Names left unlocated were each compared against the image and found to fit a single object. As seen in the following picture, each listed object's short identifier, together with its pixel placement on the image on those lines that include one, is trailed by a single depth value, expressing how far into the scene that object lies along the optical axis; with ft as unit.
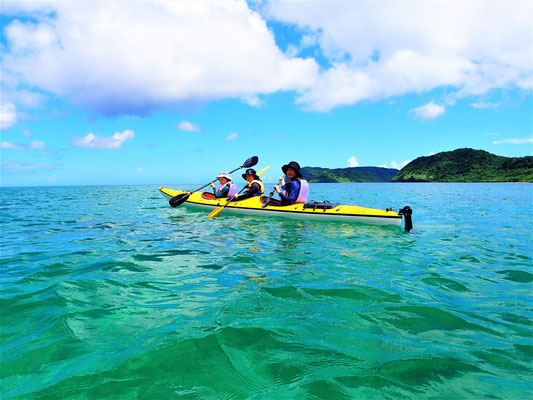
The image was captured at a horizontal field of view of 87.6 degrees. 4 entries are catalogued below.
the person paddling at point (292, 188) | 42.16
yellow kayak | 36.42
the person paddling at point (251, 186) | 48.47
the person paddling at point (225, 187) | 51.52
